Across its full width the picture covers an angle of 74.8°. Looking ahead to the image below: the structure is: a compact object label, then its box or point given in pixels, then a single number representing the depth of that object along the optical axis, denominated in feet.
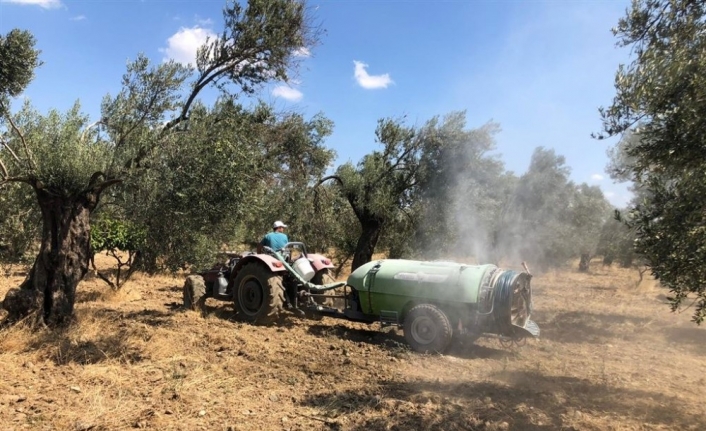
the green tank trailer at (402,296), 20.94
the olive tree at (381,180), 43.62
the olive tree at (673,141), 12.22
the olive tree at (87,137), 21.01
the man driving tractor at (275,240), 27.48
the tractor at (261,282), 25.75
